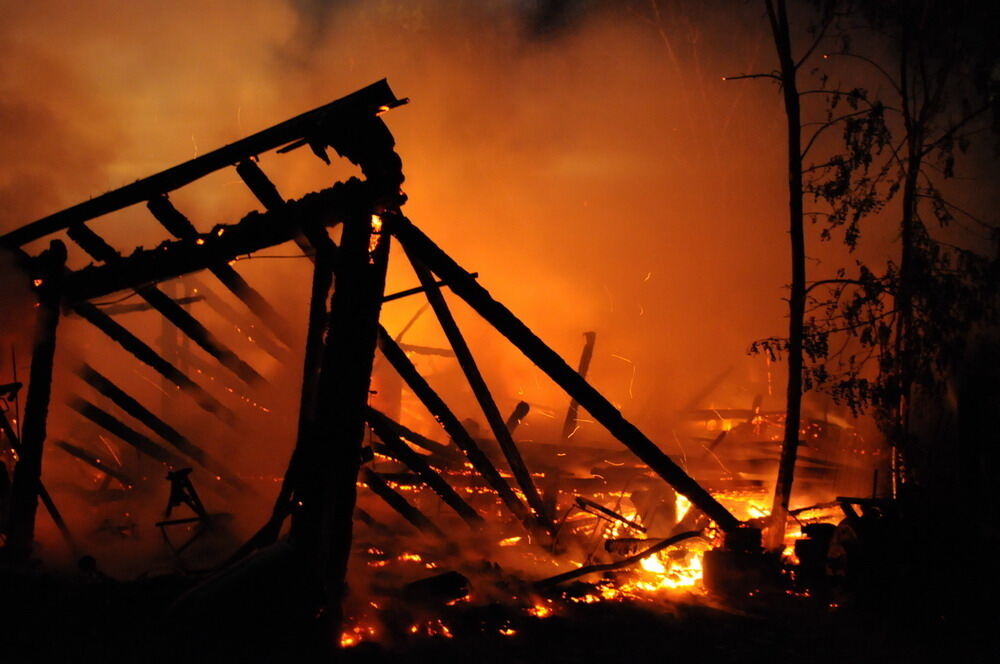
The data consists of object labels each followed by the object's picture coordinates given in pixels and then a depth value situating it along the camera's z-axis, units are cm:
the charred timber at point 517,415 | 1240
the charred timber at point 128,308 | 1174
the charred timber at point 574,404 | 1408
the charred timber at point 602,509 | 860
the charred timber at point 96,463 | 917
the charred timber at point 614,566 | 763
